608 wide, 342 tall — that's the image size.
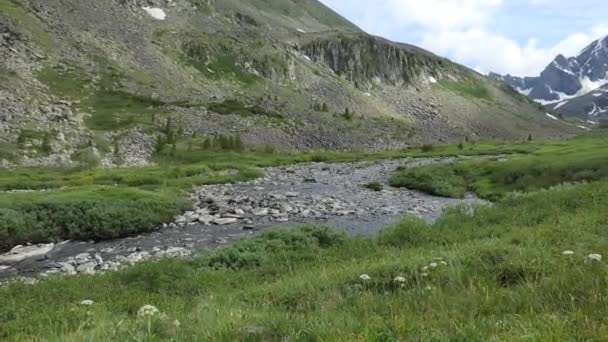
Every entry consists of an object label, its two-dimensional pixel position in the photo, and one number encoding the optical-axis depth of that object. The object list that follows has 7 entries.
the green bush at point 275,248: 16.91
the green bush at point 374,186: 43.41
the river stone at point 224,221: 28.32
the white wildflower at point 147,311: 6.97
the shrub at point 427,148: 102.84
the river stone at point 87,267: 18.92
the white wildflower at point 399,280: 8.96
